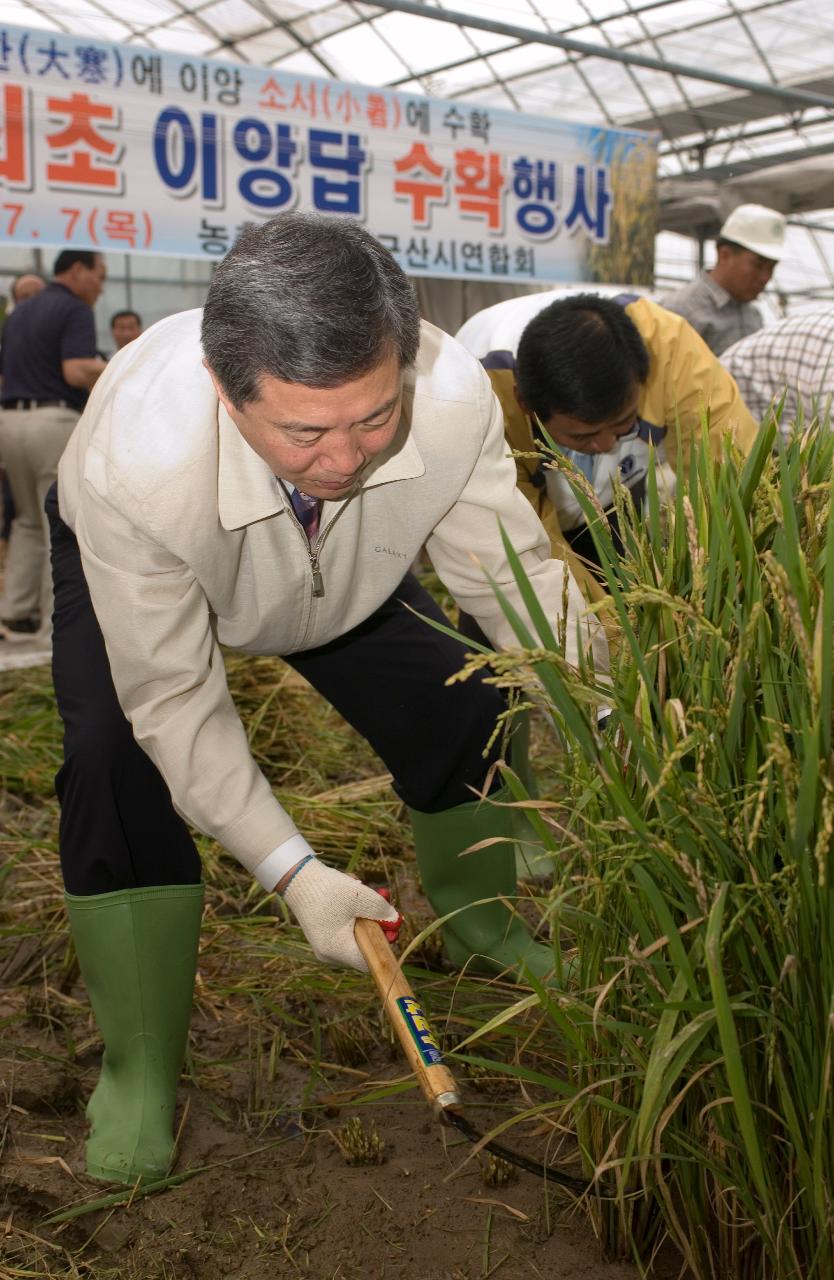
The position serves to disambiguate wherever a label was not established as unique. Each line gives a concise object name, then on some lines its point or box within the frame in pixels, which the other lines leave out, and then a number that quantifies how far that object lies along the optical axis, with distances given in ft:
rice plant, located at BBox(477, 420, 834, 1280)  3.71
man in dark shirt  15.01
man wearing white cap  14.52
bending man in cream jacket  4.57
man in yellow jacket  7.23
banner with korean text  12.98
